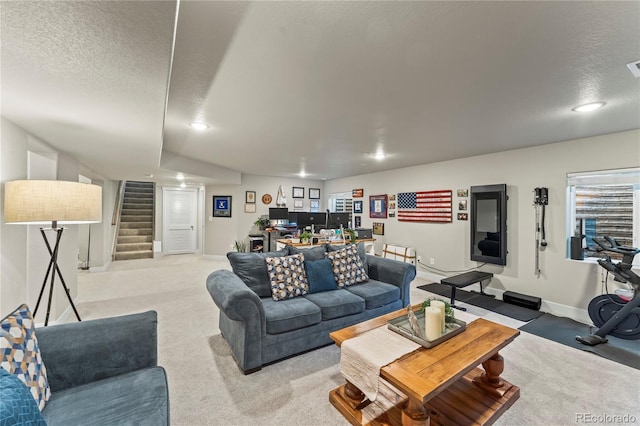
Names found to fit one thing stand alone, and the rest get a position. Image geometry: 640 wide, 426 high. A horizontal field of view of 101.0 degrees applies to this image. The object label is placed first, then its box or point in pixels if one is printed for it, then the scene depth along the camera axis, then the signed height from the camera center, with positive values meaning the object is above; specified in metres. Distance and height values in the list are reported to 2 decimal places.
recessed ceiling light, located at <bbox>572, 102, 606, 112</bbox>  2.34 +1.02
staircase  7.22 -0.35
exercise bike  2.68 -0.96
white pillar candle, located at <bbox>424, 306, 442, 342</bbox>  1.79 -0.74
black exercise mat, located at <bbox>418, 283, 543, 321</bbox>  3.53 -1.29
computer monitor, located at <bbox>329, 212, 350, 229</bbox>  5.82 -0.10
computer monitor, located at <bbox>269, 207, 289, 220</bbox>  6.67 +0.00
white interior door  7.82 -0.24
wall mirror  4.14 -0.10
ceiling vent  1.69 +1.00
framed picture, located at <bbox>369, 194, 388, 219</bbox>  6.23 +0.22
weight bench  3.77 -0.94
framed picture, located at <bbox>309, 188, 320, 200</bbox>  8.20 +0.65
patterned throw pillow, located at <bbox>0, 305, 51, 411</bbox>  1.12 -0.64
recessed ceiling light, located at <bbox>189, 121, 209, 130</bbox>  2.99 +1.02
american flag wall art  4.95 +0.20
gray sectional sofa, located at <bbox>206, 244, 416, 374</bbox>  2.18 -0.90
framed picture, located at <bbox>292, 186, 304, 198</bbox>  7.87 +0.67
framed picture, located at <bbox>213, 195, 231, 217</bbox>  7.12 +0.20
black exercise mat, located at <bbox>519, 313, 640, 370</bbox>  2.52 -1.31
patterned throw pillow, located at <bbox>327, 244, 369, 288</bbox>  3.19 -0.65
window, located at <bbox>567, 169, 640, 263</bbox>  3.22 +0.17
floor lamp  1.78 +0.06
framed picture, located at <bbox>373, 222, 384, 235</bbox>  6.32 -0.31
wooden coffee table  1.41 -1.06
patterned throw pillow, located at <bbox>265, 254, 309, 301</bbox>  2.72 -0.68
